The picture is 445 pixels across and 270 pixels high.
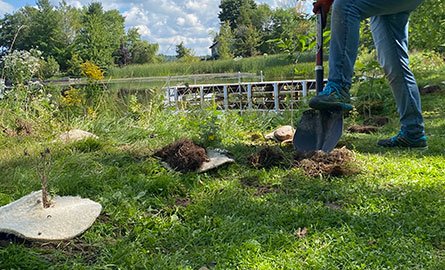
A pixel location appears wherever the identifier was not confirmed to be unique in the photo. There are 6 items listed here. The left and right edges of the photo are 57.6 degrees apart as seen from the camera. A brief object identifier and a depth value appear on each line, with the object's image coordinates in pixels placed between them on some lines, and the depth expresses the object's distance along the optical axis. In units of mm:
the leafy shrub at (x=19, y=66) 4844
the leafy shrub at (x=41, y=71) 5444
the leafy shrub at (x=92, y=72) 5062
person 1999
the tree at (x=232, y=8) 52775
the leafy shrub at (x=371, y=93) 4238
